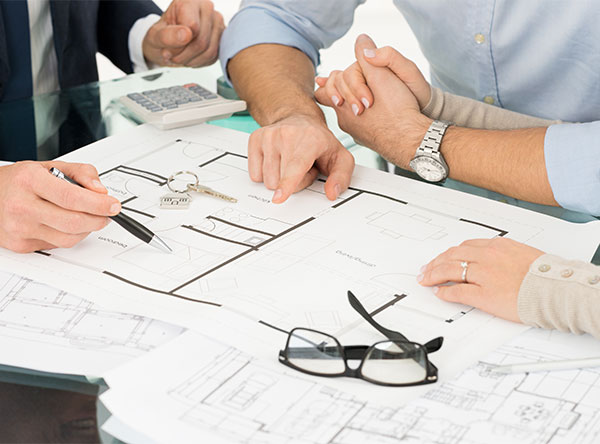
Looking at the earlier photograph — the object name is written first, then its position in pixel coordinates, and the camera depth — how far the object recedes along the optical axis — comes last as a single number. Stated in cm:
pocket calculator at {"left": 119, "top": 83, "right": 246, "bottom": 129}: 140
